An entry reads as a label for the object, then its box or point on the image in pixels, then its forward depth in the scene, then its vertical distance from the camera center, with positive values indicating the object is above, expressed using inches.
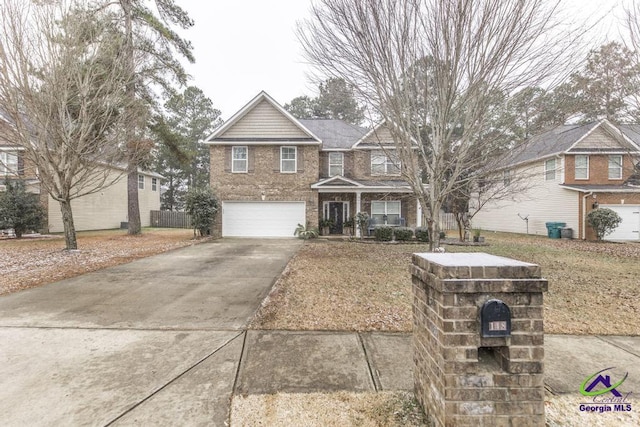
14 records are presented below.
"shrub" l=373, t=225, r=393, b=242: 561.6 -40.2
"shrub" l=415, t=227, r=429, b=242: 562.5 -42.3
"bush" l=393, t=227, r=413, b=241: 560.4 -40.2
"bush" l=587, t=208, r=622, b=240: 555.8 -16.1
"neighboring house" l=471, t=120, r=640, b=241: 602.5 +63.8
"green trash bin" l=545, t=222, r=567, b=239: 639.1 -36.8
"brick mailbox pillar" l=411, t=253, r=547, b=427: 69.8 -30.3
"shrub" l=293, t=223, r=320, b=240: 584.1 -37.4
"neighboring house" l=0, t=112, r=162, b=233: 626.8 +27.4
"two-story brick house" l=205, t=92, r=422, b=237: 608.4 +78.2
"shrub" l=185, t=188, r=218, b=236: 567.5 +11.8
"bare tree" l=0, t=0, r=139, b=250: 323.3 +144.3
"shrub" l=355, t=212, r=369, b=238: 576.7 -16.3
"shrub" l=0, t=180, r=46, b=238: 535.8 +9.0
